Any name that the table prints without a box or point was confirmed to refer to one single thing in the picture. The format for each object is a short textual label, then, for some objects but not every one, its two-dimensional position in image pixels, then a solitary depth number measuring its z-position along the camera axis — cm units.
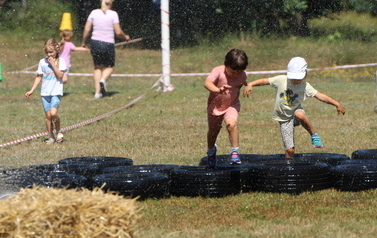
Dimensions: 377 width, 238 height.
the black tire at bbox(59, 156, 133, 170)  1680
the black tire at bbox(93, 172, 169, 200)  1417
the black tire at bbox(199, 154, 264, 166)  1744
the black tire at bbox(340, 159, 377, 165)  1612
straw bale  901
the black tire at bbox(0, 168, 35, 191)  1382
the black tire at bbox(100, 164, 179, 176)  1584
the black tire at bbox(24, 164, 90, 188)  1402
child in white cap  1819
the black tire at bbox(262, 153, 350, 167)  1698
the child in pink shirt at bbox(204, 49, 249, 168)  1597
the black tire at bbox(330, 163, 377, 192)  1492
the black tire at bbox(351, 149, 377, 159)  1756
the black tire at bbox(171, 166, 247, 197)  1473
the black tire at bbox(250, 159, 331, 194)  1487
